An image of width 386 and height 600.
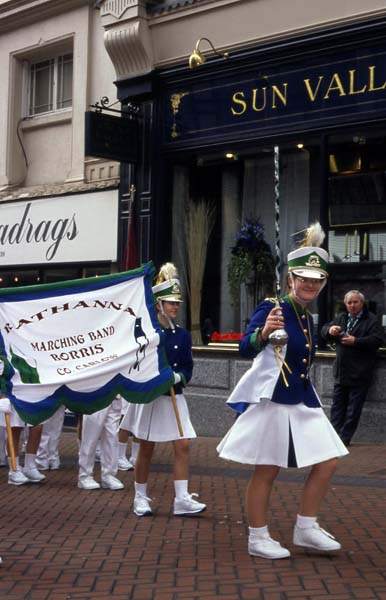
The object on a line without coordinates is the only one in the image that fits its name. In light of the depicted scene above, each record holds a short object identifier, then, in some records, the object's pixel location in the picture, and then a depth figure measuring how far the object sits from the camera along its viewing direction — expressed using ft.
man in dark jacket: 37.14
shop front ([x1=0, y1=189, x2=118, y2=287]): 49.75
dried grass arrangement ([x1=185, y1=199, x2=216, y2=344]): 47.55
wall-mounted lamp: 44.06
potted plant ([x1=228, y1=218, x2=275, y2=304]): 44.80
